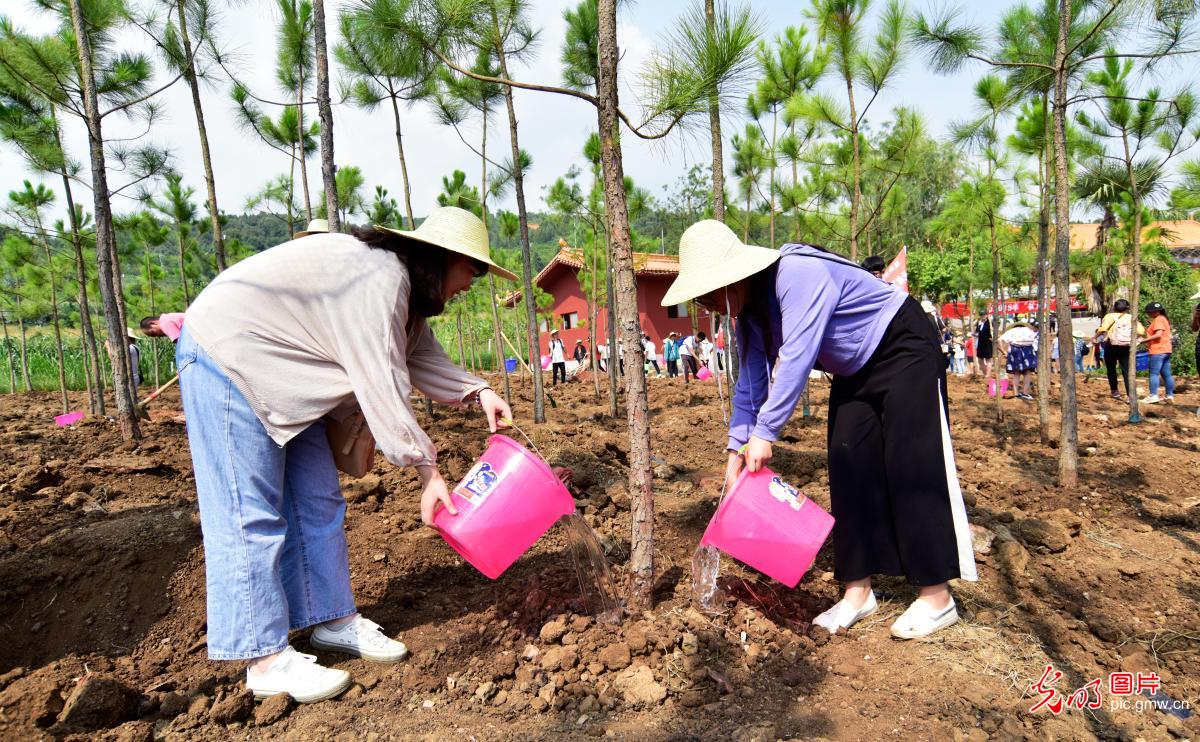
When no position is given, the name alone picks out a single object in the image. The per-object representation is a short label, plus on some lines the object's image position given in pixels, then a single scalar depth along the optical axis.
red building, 20.72
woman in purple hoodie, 2.07
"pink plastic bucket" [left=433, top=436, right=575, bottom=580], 1.94
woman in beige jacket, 1.84
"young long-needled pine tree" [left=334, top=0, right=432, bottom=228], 2.81
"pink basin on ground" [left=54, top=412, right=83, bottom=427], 6.98
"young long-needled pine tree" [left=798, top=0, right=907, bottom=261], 5.48
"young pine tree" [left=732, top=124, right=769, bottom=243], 9.70
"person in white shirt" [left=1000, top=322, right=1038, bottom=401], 8.11
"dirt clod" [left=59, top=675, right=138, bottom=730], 1.73
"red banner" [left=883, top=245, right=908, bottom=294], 5.43
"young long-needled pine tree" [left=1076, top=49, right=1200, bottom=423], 6.08
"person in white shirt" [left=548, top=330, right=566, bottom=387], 14.48
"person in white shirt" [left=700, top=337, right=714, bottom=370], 14.48
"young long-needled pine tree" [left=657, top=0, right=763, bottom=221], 2.34
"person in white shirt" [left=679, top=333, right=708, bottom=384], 12.78
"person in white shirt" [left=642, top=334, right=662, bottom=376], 17.08
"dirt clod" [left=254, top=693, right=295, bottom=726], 1.79
